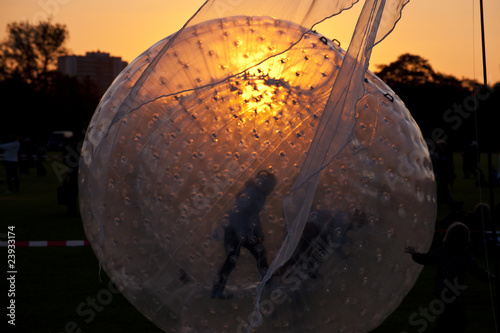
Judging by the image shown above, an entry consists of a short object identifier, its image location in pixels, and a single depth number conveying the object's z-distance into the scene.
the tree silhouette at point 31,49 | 63.16
